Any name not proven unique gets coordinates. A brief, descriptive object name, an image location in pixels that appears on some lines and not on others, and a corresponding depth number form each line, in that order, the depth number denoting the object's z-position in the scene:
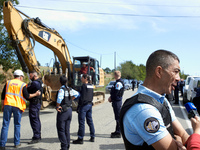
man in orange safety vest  5.27
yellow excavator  8.56
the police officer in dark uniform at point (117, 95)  6.36
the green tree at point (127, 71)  68.09
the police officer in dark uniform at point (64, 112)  4.84
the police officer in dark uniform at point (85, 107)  5.71
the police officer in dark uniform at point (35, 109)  5.77
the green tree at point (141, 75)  80.45
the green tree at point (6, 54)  15.94
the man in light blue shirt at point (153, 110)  1.41
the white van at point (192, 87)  11.14
